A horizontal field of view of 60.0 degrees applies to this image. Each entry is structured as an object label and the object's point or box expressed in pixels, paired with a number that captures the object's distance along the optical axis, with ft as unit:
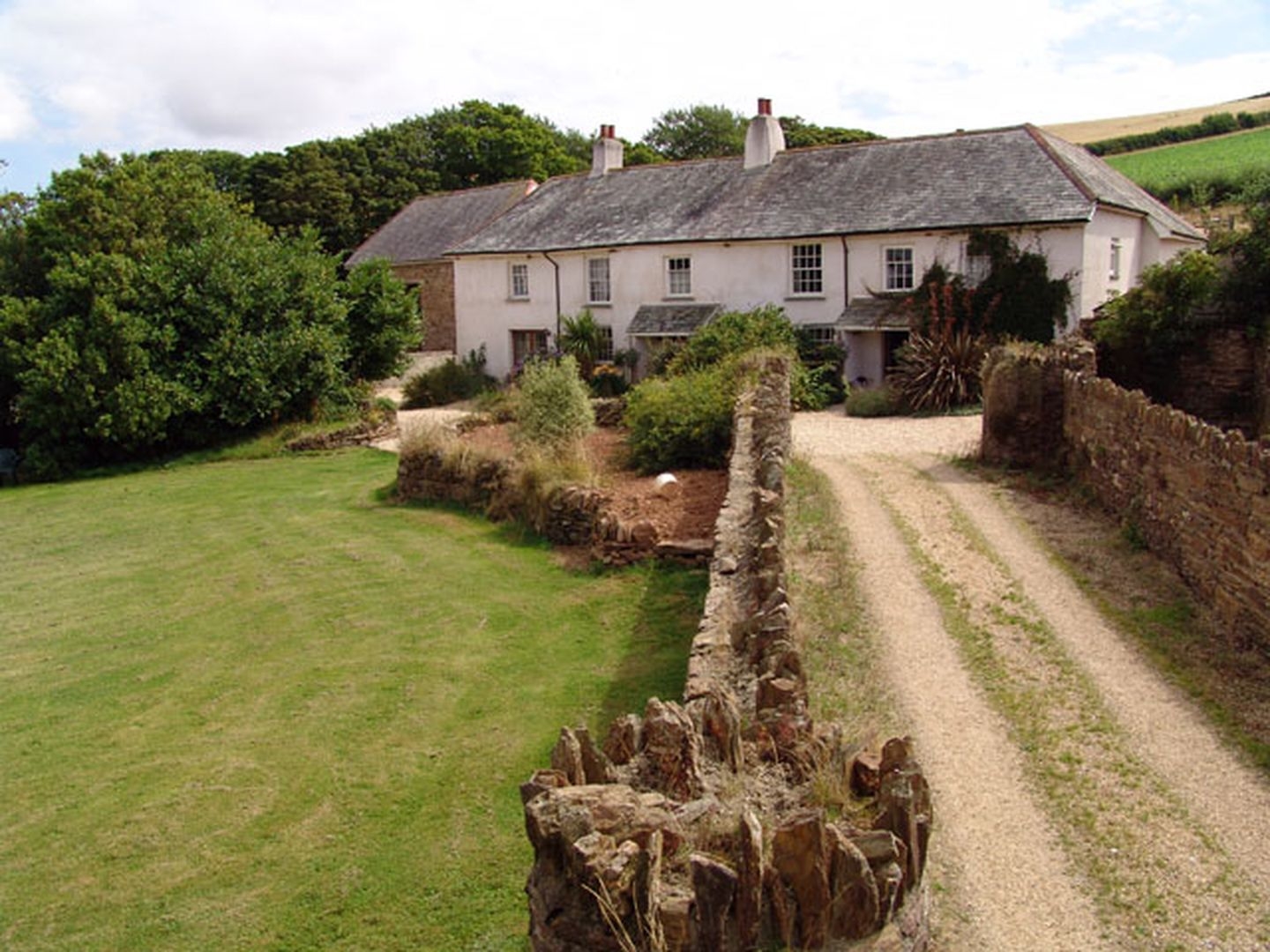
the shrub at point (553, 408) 62.13
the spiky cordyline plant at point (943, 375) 81.30
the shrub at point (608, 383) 104.17
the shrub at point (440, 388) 115.85
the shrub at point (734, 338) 84.53
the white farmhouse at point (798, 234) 88.53
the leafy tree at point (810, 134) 202.73
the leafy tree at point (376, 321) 103.50
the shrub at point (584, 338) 108.54
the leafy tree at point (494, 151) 205.46
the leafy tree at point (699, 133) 232.73
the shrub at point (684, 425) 56.56
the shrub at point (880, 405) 82.28
